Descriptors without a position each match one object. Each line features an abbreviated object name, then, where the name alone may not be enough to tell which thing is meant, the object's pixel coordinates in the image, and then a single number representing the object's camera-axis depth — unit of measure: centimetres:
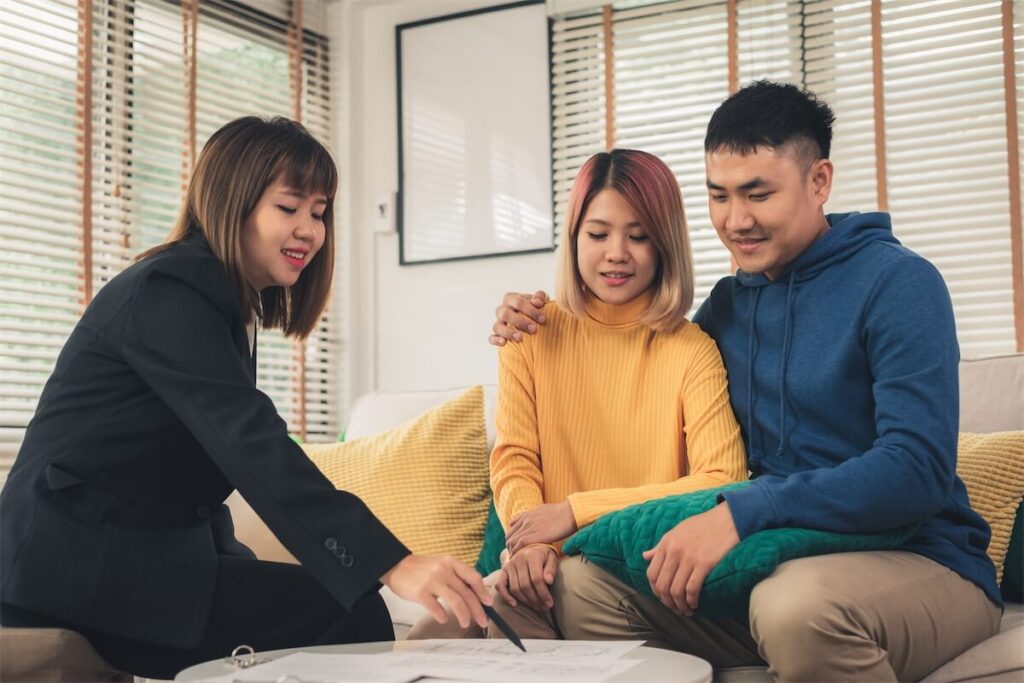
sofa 153
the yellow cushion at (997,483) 193
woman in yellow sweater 184
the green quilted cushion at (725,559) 141
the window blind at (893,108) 310
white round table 116
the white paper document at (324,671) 118
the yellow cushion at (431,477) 248
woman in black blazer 137
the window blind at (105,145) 295
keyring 131
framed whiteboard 371
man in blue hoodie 139
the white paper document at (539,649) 129
